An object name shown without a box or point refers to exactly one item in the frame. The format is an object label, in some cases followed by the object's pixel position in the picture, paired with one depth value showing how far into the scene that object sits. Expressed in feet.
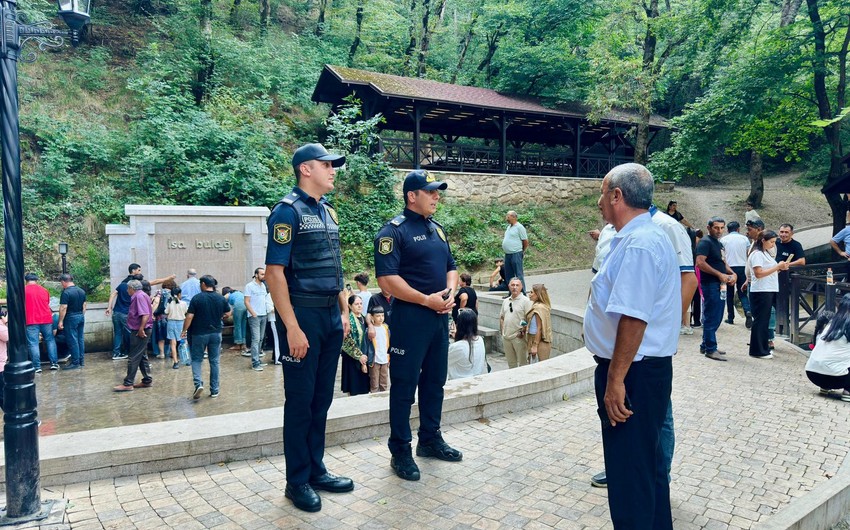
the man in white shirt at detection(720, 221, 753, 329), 29.91
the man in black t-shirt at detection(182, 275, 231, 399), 24.77
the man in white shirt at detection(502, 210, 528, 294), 36.47
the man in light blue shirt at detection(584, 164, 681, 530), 7.72
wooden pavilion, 65.46
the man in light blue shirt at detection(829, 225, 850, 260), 29.19
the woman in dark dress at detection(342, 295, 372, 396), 21.14
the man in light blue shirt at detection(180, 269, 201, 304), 34.96
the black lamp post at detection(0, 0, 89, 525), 9.81
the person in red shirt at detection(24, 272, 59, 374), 29.09
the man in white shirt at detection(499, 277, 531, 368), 26.63
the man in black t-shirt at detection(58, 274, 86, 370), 31.01
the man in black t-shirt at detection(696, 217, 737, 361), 23.57
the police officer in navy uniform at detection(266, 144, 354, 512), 10.41
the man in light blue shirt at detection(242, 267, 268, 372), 31.17
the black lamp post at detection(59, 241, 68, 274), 38.77
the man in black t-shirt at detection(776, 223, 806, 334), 28.36
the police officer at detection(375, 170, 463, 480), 12.00
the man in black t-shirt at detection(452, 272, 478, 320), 27.68
